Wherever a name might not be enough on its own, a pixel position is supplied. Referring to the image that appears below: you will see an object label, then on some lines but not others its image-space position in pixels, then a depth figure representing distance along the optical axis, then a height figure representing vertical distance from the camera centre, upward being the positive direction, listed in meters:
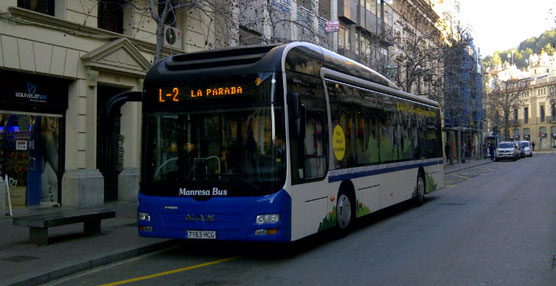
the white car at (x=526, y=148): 62.27 +0.62
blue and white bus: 7.62 +0.14
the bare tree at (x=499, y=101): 69.31 +7.07
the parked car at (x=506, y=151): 52.03 +0.21
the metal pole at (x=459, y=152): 47.09 +0.13
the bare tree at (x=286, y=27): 21.78 +5.96
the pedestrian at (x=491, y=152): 55.47 +0.13
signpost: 27.70 +6.77
